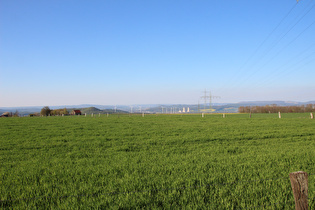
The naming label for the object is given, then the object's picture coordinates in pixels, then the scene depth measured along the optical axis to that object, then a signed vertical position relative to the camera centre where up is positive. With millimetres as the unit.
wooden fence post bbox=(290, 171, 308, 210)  3331 -1127
